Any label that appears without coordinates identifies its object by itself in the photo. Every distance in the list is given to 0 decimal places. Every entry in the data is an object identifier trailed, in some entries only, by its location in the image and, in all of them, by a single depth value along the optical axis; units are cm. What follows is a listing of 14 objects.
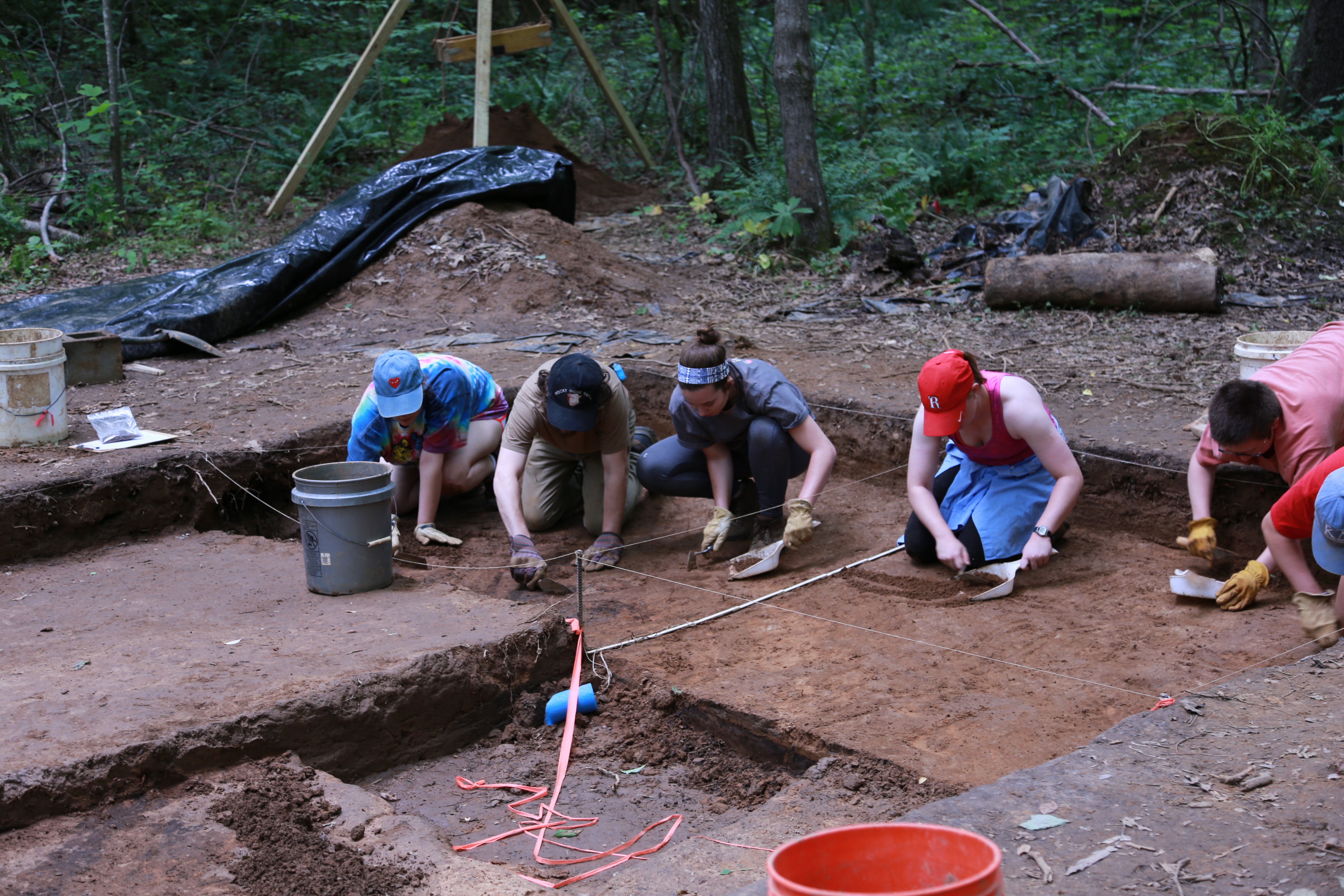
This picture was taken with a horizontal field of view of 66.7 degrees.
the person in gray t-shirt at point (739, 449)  401
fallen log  613
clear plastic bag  477
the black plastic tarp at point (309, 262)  670
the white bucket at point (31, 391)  464
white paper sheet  465
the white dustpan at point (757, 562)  417
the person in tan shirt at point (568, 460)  395
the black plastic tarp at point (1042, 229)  731
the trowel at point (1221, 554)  374
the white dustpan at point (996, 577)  378
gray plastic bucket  368
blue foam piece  327
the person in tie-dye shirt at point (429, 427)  414
